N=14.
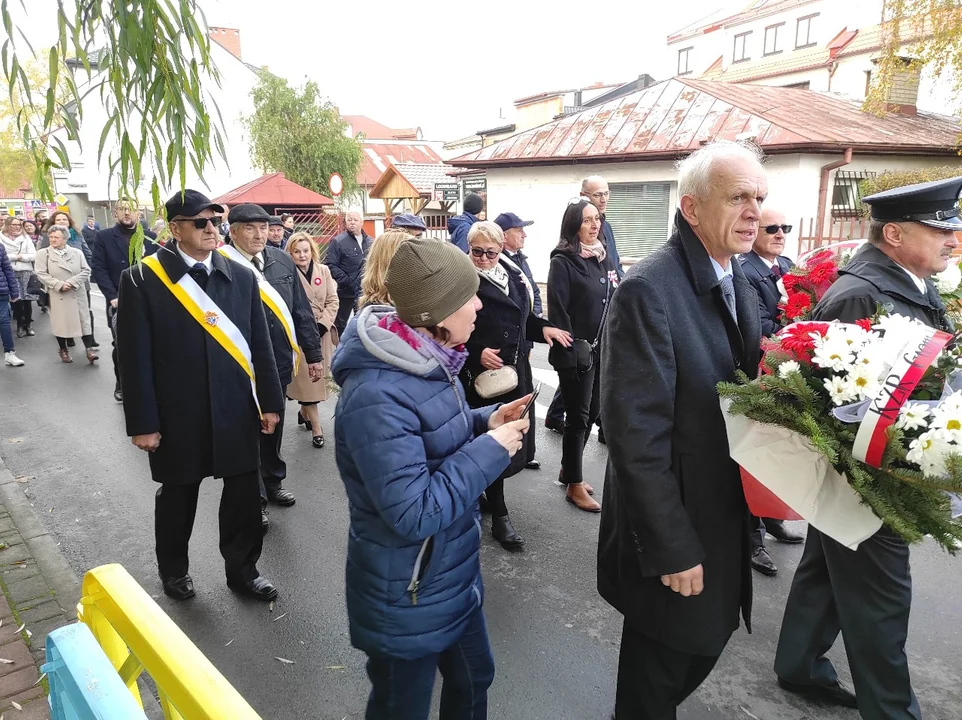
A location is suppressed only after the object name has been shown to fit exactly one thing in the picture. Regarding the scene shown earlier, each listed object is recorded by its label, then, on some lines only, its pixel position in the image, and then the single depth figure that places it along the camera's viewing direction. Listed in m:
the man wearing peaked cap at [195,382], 3.39
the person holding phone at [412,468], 1.94
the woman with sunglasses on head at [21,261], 12.13
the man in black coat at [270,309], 4.97
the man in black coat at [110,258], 7.81
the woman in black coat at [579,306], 4.76
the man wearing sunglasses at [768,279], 3.95
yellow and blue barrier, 1.28
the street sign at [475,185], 21.28
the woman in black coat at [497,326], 4.15
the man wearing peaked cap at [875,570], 2.52
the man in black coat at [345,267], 8.87
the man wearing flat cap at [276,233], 7.71
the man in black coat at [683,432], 2.05
